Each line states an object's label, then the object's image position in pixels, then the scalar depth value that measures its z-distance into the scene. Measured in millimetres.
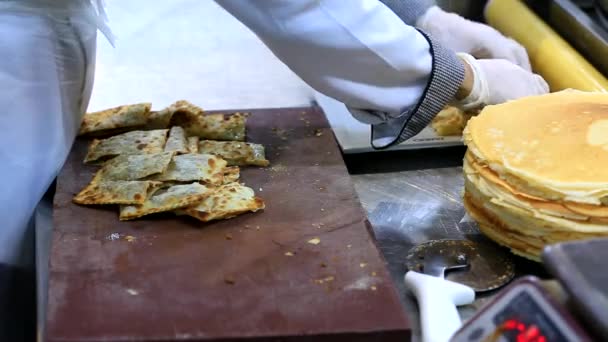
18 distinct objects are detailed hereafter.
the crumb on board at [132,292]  1071
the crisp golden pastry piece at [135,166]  1362
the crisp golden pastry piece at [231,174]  1398
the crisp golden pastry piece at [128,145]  1483
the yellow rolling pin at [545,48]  1667
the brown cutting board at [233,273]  1001
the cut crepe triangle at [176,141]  1472
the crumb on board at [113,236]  1215
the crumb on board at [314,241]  1197
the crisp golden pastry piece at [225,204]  1251
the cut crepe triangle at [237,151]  1468
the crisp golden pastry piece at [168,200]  1265
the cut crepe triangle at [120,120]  1612
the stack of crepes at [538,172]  1143
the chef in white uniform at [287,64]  1239
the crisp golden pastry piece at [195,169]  1354
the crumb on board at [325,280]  1097
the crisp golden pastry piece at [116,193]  1291
